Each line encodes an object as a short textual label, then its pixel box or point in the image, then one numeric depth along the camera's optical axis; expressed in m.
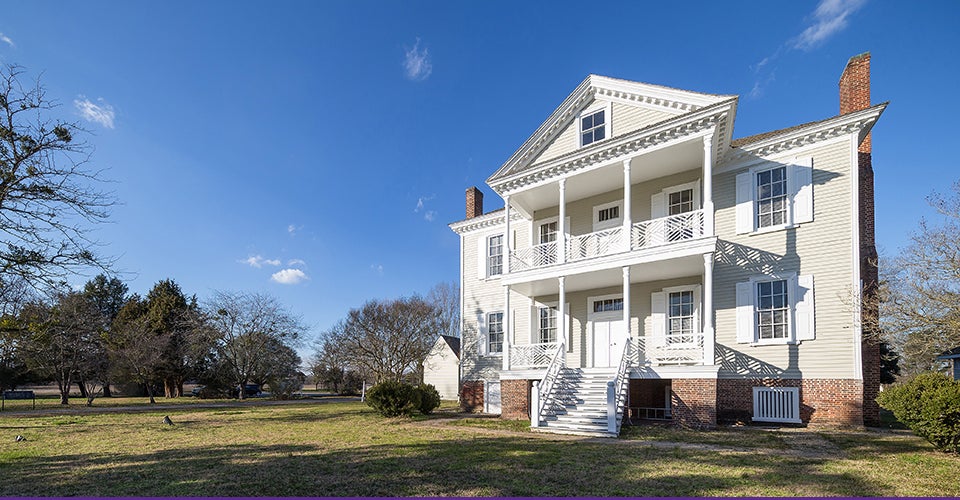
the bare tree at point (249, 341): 34.97
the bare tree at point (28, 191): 13.43
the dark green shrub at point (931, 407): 8.86
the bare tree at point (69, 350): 26.52
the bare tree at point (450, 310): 50.12
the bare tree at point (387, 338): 29.39
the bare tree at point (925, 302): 11.28
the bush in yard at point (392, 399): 16.94
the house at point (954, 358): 20.48
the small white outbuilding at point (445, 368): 41.00
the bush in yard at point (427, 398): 17.70
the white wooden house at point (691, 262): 13.32
